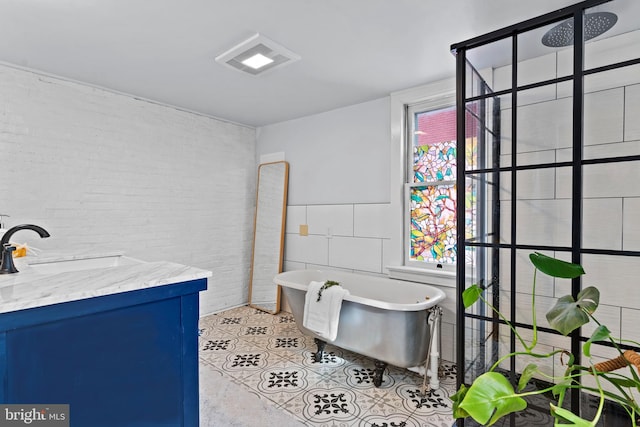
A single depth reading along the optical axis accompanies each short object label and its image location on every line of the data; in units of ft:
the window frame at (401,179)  9.41
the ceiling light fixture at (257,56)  6.93
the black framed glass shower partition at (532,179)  4.70
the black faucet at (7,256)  4.39
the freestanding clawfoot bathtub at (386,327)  7.24
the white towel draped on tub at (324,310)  7.96
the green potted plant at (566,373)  2.46
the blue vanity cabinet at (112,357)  3.17
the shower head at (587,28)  4.30
